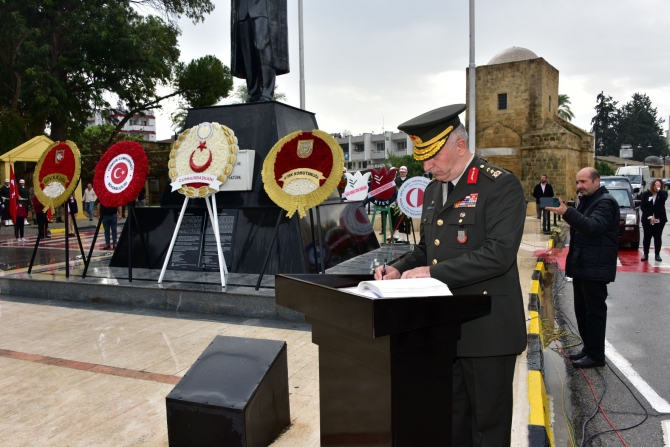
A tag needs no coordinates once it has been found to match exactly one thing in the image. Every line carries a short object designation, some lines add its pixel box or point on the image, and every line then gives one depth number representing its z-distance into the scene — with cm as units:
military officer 221
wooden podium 170
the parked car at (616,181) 1695
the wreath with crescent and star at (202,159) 639
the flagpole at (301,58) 1898
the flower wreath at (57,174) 702
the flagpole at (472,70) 1515
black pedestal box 276
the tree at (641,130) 8744
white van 3608
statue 790
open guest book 171
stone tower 3434
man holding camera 445
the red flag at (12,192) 1362
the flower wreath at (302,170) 602
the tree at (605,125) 9112
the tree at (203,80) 2677
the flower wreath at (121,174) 662
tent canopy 1670
